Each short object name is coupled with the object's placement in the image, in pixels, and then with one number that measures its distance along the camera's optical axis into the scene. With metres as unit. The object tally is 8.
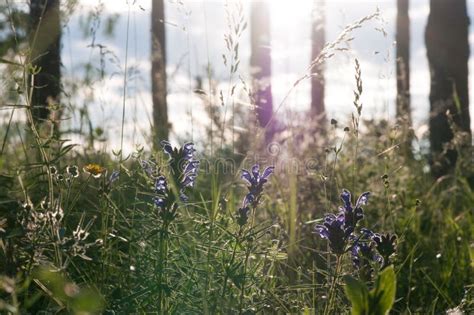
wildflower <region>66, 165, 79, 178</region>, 2.01
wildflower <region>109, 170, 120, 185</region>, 2.26
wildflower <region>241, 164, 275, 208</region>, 1.87
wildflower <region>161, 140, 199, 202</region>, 1.82
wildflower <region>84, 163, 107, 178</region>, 2.21
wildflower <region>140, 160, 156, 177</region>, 2.00
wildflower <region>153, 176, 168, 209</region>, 1.80
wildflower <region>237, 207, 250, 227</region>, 1.82
